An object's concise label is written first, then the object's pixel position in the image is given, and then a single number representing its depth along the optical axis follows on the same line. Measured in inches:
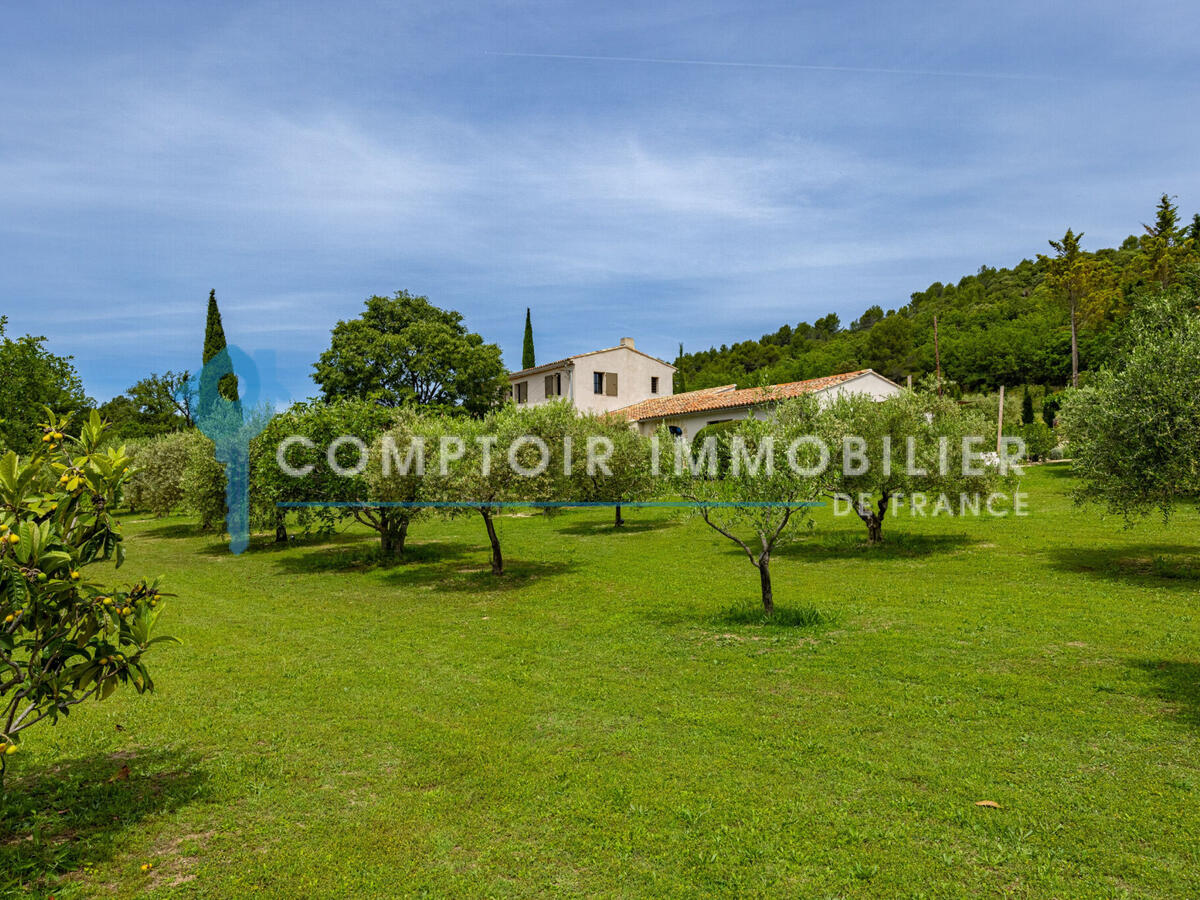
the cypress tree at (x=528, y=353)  2469.2
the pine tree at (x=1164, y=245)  1692.9
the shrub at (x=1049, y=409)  1779.9
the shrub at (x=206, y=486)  1010.1
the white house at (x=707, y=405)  1642.5
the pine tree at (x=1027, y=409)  2144.4
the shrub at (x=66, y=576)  187.0
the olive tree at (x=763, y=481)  488.4
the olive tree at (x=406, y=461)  735.7
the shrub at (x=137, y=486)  1440.7
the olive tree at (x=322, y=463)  866.1
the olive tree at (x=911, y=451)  800.9
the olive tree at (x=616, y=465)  1034.2
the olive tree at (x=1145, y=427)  574.9
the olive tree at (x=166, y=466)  1294.3
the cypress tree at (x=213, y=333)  2122.3
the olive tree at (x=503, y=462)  676.1
